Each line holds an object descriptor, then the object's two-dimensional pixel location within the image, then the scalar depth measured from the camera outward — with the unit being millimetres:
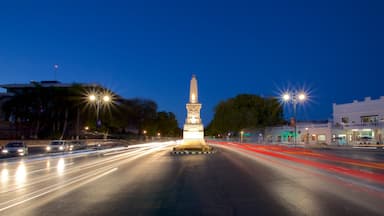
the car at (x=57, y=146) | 47612
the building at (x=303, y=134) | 71125
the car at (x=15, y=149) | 39281
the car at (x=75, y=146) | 48531
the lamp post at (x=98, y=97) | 38594
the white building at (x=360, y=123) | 60406
